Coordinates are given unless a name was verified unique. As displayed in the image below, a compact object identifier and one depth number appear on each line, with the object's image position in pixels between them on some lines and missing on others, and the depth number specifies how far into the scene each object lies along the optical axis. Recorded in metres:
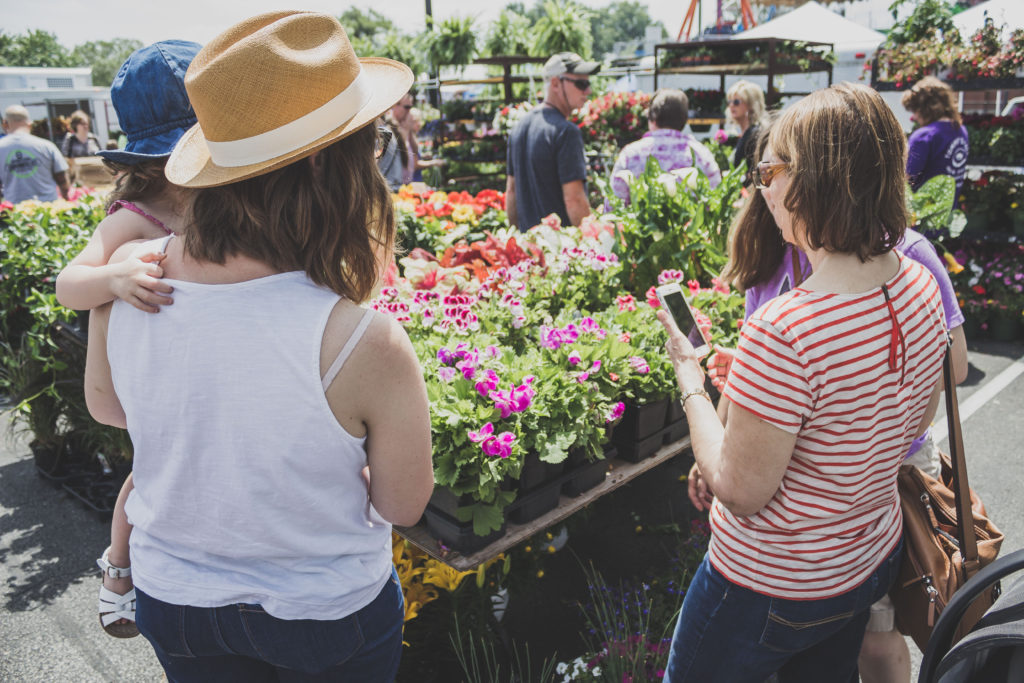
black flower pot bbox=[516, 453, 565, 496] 2.00
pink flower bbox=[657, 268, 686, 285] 2.29
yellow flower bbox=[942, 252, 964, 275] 3.19
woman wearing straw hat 1.02
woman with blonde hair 5.75
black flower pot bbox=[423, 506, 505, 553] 1.89
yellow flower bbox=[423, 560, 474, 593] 2.20
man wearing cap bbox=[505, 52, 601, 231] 4.26
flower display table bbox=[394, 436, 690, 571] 1.90
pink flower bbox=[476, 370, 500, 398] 1.89
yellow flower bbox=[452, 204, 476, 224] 4.43
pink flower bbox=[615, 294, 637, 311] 2.66
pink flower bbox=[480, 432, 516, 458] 1.78
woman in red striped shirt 1.23
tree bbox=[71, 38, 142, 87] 88.94
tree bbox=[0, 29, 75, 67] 62.19
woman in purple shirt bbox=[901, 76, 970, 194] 5.10
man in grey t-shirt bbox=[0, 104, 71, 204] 7.02
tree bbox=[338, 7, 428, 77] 12.45
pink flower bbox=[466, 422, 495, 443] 1.78
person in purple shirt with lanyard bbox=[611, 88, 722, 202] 4.38
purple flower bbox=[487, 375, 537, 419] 1.86
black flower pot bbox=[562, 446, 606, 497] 2.16
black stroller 0.78
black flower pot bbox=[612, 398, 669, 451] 2.33
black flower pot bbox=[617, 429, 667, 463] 2.40
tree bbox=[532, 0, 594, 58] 10.99
